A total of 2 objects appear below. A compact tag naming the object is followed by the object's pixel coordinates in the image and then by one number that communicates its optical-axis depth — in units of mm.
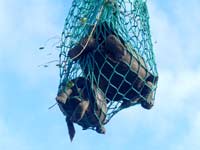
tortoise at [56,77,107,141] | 3600
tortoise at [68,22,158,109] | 3650
